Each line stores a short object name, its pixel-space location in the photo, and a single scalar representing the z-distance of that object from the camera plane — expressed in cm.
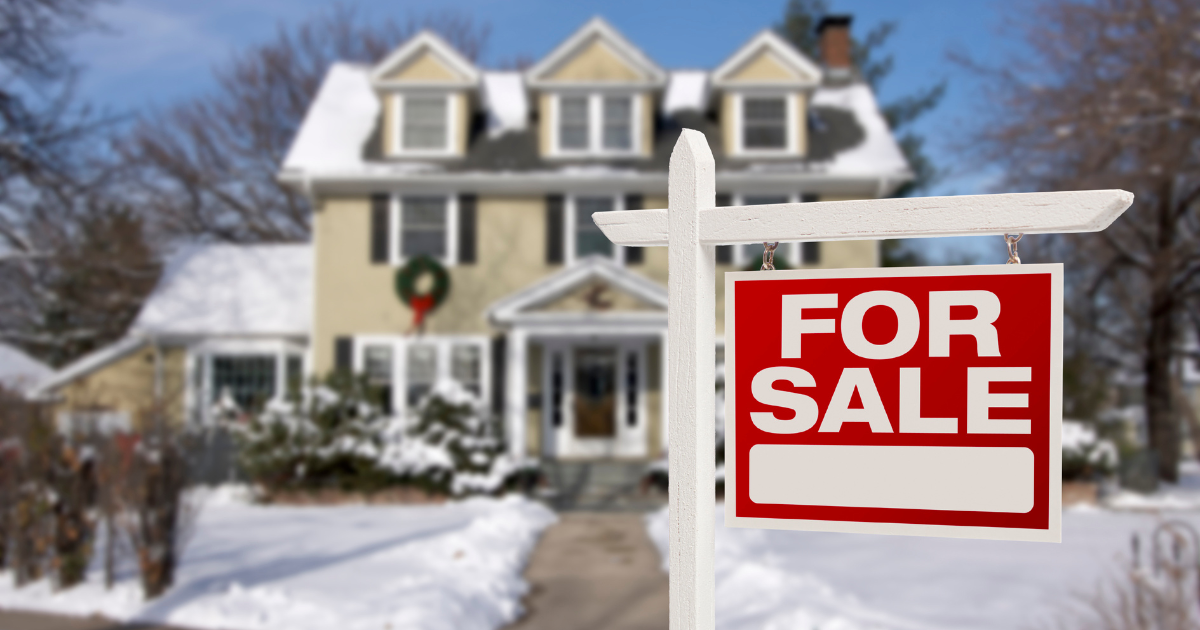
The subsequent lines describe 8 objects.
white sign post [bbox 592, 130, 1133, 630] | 229
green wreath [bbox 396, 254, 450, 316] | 1490
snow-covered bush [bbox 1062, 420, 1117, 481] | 1351
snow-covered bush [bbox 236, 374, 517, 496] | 1302
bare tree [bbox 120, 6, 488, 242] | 2602
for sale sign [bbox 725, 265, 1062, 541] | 213
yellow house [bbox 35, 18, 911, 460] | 1509
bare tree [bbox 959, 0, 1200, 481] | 1260
